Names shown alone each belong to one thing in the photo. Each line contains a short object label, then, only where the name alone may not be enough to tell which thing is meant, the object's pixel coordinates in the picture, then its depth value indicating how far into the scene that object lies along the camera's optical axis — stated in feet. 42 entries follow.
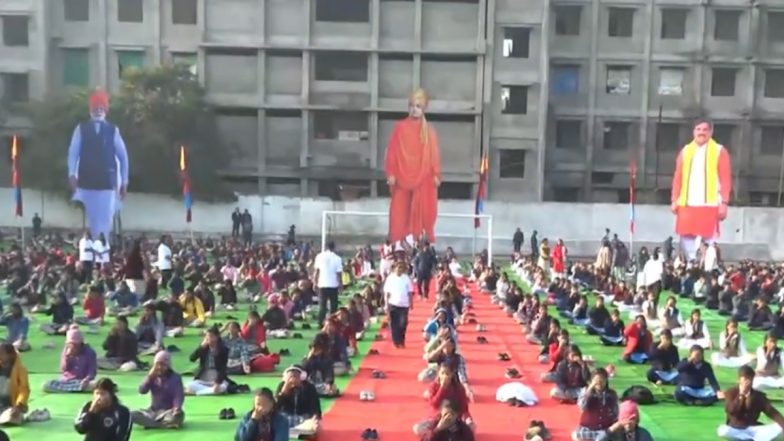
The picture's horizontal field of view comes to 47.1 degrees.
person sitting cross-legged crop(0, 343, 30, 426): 33.42
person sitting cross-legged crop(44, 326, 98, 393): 38.62
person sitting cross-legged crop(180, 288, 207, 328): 57.93
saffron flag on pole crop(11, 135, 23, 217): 84.48
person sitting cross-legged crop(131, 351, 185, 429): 33.22
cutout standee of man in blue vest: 77.15
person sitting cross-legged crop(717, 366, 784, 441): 32.17
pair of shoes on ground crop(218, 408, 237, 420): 34.98
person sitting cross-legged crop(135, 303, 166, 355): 48.21
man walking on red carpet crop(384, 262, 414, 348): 50.03
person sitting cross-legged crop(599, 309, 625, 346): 55.83
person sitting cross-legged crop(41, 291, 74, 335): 54.85
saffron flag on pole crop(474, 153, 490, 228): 97.30
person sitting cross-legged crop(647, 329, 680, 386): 42.98
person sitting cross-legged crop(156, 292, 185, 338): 54.70
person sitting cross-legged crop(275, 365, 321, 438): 31.40
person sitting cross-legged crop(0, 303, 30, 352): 48.29
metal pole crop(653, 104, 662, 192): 145.38
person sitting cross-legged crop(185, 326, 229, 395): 38.58
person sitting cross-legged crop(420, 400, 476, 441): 24.09
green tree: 124.88
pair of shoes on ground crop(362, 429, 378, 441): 32.42
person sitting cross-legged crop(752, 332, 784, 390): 43.47
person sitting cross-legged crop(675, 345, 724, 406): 39.27
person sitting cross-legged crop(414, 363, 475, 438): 29.78
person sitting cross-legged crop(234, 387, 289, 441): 25.35
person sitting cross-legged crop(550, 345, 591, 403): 38.83
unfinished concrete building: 141.18
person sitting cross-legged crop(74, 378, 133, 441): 25.95
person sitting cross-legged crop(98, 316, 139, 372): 43.70
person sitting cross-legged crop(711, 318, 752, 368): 48.95
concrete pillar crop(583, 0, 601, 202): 146.10
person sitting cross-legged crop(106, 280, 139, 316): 62.69
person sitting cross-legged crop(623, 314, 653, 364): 49.21
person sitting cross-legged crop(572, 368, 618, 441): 31.89
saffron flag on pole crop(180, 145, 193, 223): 94.20
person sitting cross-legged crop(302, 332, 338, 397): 37.93
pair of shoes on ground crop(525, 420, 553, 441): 32.22
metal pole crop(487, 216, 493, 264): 93.84
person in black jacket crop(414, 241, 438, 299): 73.92
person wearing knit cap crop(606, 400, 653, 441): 26.48
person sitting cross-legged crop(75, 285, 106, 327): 57.93
